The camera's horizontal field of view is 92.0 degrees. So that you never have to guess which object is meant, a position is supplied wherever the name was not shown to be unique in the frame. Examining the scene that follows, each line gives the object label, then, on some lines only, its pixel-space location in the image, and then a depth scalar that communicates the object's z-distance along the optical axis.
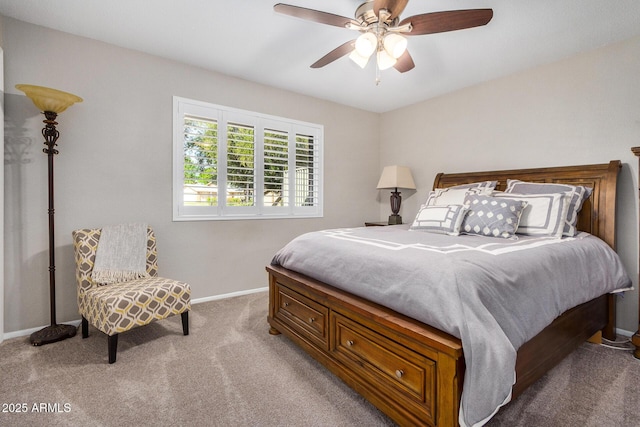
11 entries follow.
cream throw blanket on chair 2.44
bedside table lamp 4.09
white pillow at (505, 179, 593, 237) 2.46
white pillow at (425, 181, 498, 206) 3.11
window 3.21
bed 1.27
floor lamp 2.26
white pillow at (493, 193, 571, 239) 2.42
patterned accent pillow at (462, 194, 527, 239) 2.41
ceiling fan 1.77
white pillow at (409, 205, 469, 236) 2.60
